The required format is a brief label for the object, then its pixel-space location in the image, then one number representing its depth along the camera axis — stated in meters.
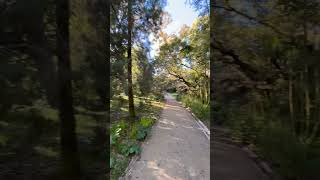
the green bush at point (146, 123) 3.68
